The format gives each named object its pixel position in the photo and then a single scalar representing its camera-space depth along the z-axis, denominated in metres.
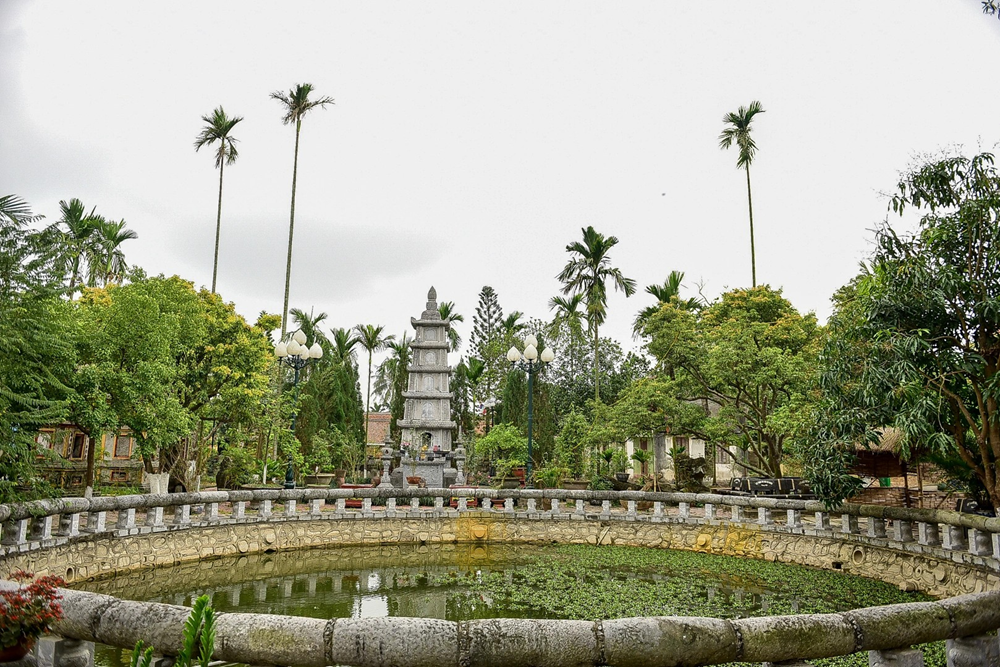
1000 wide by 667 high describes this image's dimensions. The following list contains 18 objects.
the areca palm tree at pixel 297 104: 34.59
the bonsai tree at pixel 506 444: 28.56
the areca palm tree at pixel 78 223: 28.90
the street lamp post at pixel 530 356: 18.33
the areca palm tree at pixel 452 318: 49.00
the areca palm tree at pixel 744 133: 35.09
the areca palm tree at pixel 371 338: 50.94
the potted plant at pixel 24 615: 3.92
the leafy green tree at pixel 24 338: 8.68
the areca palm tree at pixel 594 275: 35.53
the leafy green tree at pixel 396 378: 41.31
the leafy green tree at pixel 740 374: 18.23
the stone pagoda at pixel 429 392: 31.59
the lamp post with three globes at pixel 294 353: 16.97
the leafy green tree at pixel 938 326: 9.09
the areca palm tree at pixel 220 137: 33.75
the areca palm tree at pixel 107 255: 29.88
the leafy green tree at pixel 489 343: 45.81
